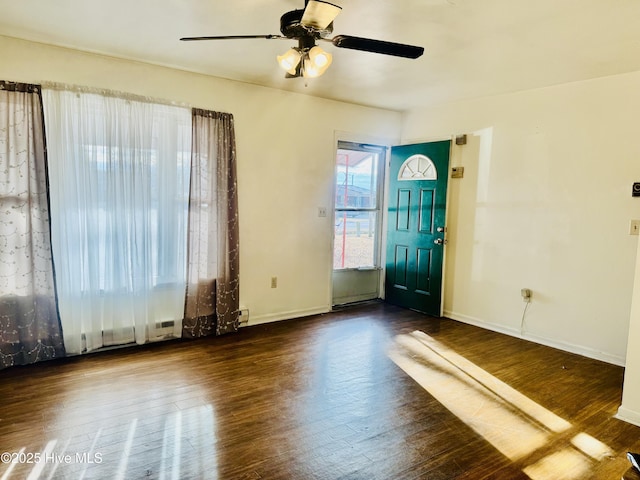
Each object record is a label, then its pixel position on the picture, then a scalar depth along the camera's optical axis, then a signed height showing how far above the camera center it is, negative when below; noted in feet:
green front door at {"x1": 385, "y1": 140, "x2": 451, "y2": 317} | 15.43 -0.94
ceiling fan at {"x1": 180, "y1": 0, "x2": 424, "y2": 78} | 6.56 +2.75
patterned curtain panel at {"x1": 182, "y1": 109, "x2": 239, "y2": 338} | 12.41 -1.05
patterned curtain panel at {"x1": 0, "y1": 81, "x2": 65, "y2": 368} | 9.73 -0.98
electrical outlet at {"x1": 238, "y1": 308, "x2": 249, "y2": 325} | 13.88 -4.10
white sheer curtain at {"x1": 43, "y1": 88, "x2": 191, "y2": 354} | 10.46 -0.53
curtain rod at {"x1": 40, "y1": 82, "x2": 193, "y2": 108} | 10.19 +2.69
